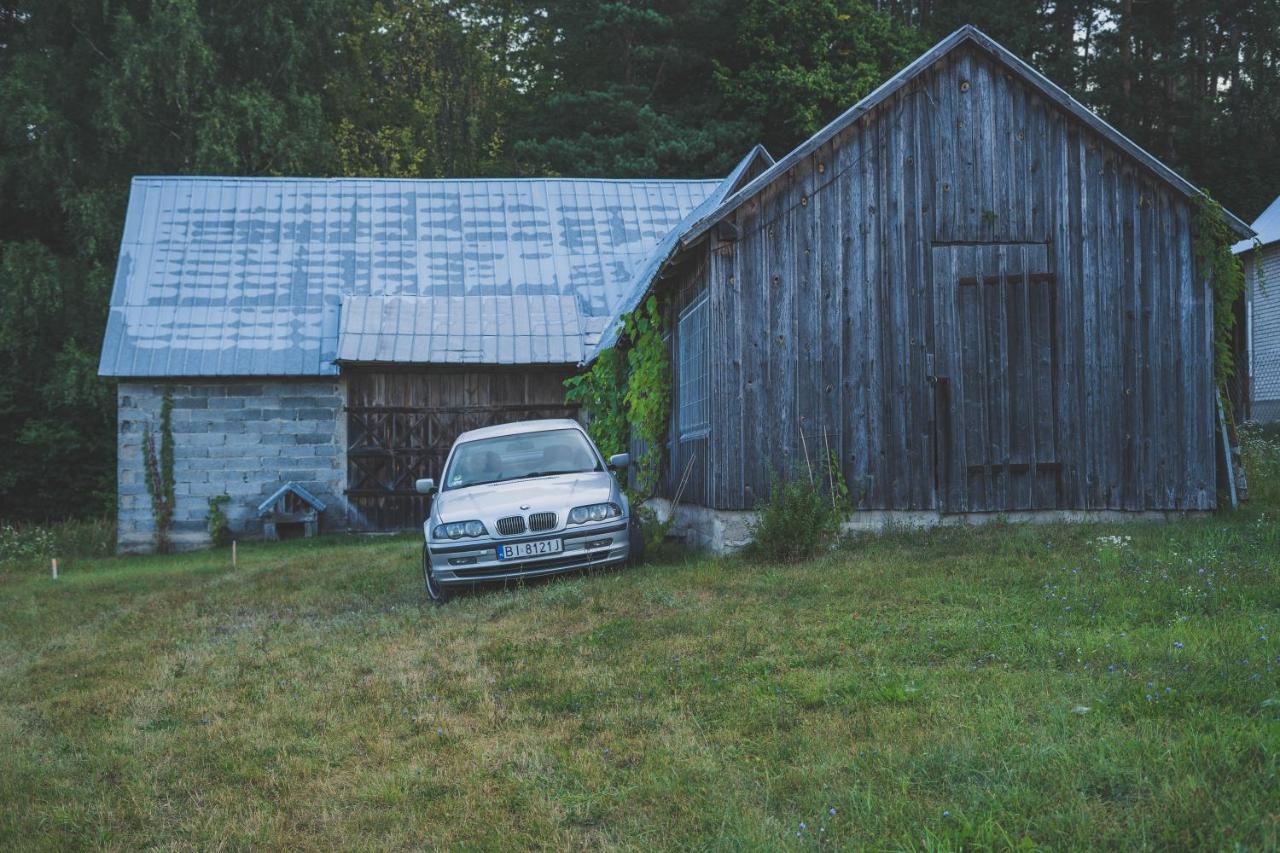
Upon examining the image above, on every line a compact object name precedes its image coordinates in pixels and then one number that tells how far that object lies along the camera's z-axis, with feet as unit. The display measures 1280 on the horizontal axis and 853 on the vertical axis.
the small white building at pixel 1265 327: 88.63
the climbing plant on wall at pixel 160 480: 67.72
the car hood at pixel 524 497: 36.73
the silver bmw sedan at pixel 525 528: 36.24
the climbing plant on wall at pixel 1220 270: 41.55
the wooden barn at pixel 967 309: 40.60
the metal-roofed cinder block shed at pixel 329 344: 68.18
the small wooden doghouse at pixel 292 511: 67.72
